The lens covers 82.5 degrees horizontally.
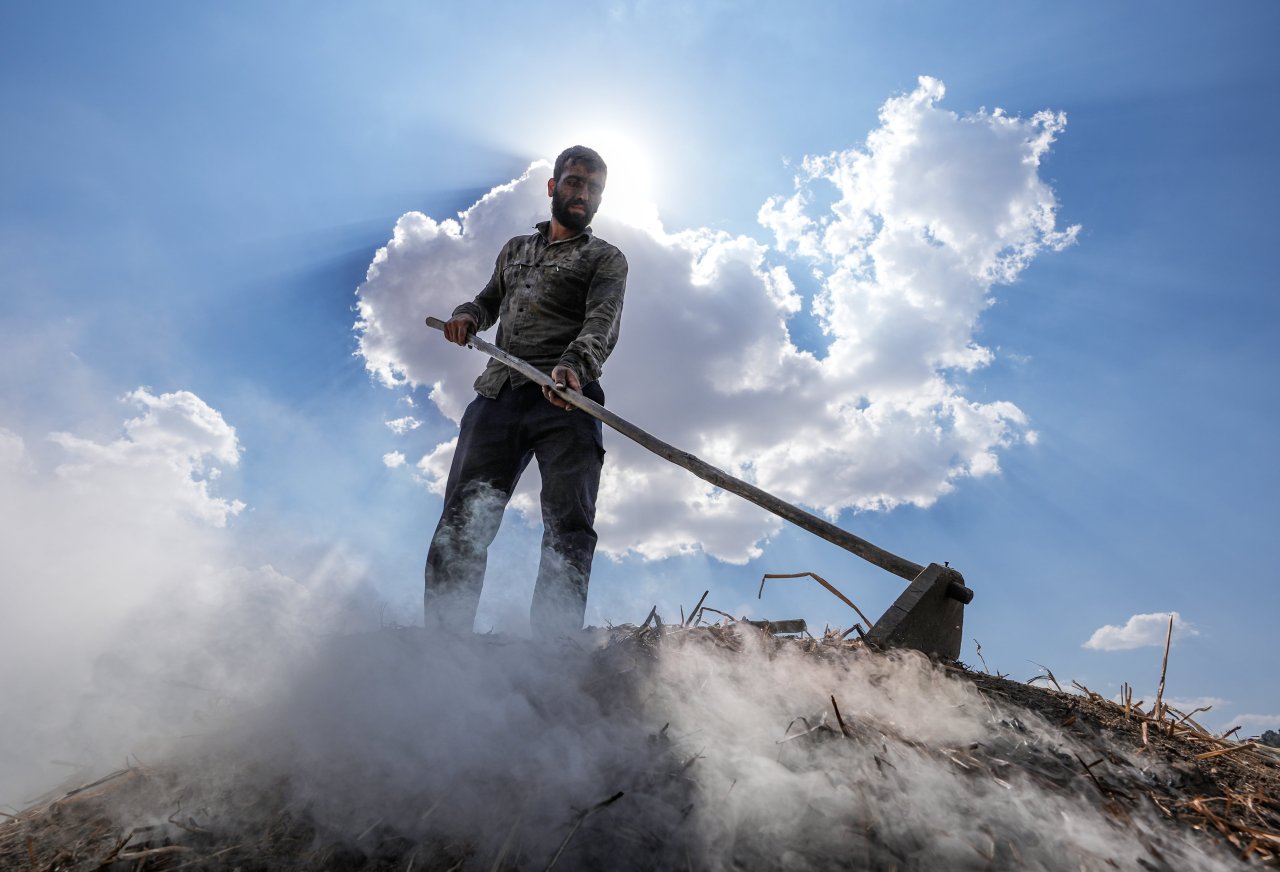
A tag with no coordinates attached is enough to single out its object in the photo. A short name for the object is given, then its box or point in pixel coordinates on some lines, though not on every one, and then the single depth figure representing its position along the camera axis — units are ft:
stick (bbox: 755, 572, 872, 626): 10.49
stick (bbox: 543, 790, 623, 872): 5.22
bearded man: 12.96
